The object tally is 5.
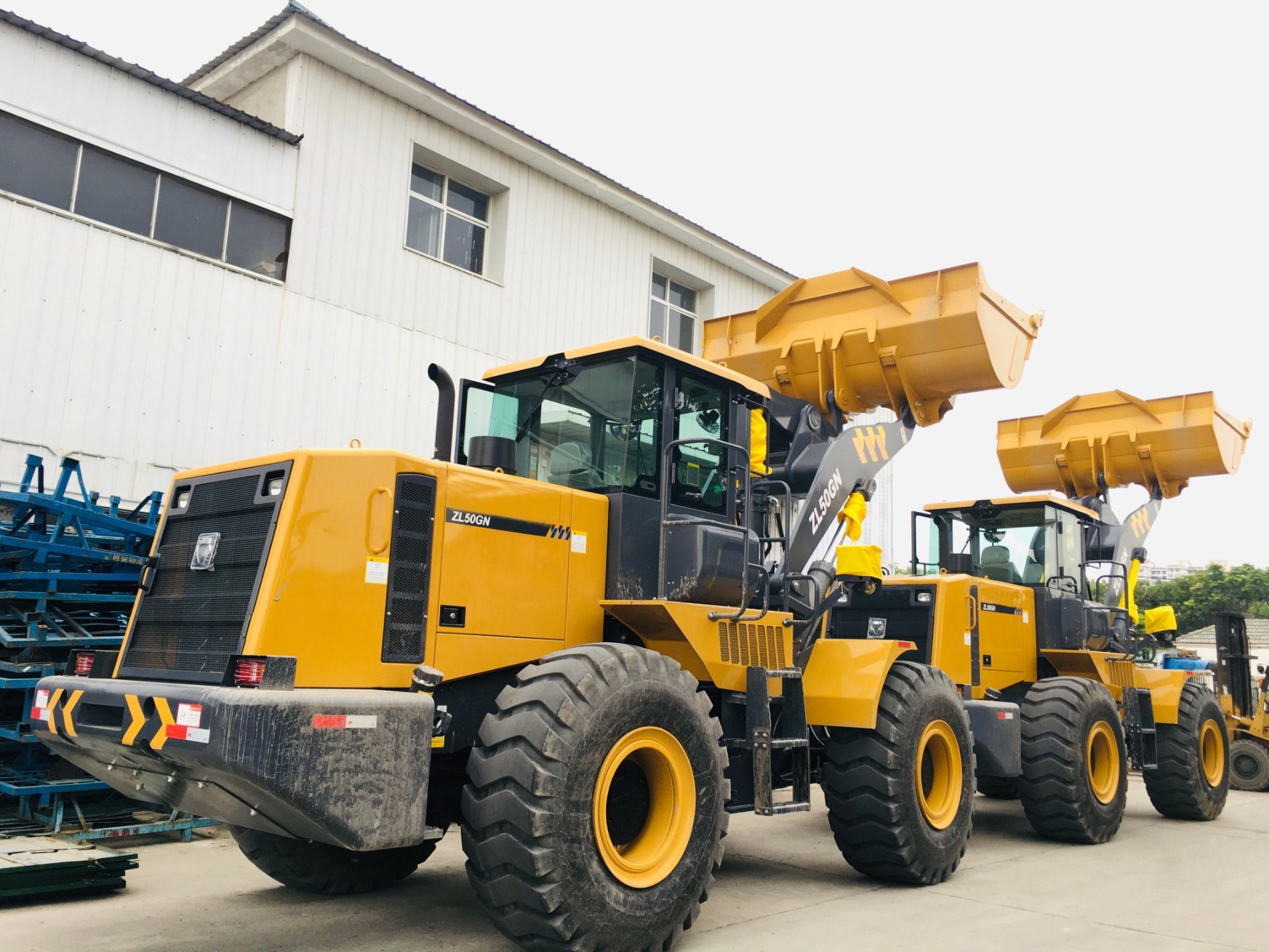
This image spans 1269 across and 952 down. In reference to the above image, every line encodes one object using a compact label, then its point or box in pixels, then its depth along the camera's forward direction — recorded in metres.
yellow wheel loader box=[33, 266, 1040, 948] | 4.60
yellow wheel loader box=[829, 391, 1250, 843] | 9.27
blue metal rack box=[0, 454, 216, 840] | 7.52
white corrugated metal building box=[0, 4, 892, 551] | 9.82
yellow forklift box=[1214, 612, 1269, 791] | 15.00
